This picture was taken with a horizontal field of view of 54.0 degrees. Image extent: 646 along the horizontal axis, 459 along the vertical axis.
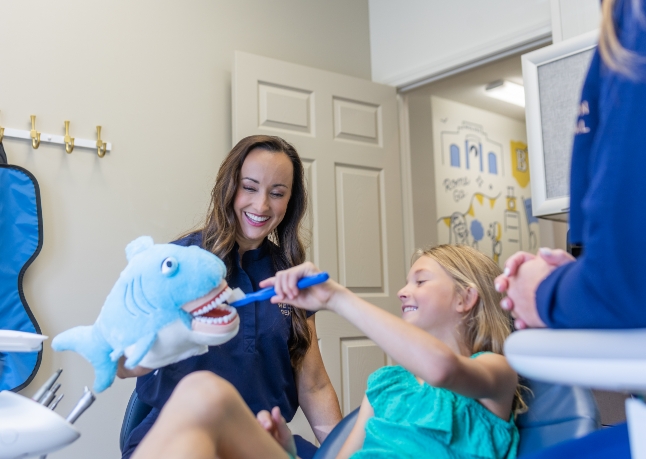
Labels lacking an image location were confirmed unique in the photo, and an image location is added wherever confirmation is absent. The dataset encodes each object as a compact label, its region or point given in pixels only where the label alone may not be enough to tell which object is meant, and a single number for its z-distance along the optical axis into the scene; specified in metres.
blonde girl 0.99
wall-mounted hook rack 2.17
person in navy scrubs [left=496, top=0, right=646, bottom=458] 0.55
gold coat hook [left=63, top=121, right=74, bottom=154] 2.26
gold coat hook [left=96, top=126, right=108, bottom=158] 2.33
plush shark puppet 0.99
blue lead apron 2.04
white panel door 2.69
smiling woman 1.48
